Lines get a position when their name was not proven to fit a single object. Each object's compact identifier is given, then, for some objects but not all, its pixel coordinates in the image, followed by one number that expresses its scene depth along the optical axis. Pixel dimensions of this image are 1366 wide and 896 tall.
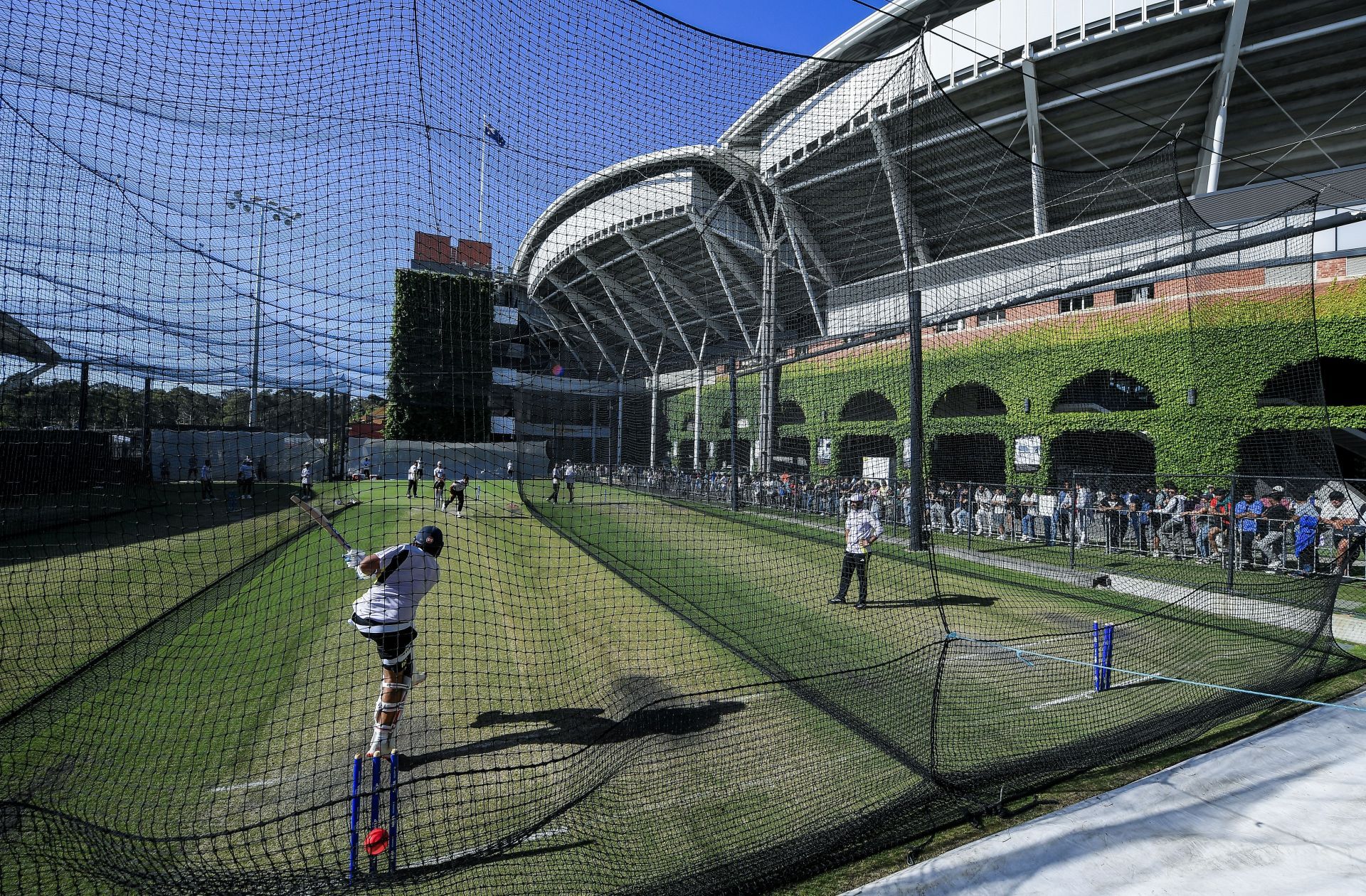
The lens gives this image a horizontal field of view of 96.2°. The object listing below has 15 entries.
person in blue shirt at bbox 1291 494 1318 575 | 8.91
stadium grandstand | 7.79
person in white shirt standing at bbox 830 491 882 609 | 7.69
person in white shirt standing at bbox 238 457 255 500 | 16.41
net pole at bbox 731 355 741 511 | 14.79
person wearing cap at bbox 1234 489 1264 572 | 9.71
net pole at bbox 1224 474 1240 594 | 8.27
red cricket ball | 2.73
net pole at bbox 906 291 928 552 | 8.49
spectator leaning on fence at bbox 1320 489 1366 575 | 8.39
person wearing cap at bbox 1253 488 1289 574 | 9.45
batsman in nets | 3.90
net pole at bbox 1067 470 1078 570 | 9.87
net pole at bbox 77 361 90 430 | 12.45
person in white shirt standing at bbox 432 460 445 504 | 15.59
